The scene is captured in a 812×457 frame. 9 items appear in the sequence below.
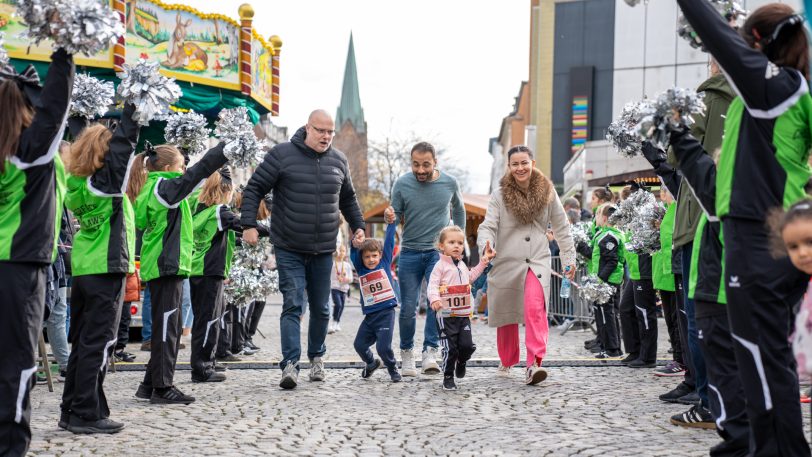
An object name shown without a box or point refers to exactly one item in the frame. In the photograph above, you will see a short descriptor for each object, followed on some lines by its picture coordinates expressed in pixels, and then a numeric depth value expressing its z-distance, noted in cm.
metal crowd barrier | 1482
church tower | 11057
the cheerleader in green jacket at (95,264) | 566
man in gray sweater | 897
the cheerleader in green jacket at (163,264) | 684
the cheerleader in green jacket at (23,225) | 428
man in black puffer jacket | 806
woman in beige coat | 847
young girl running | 793
